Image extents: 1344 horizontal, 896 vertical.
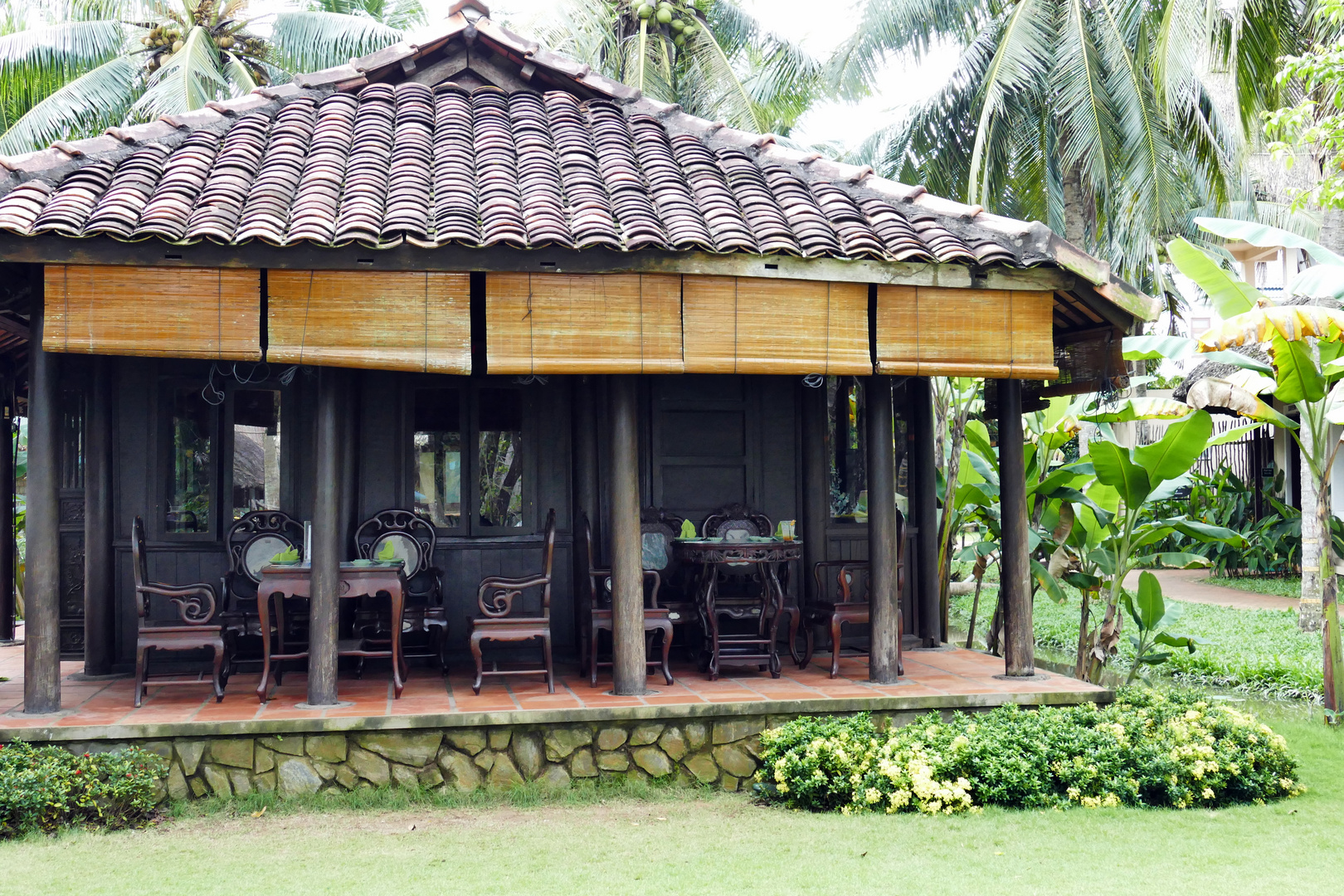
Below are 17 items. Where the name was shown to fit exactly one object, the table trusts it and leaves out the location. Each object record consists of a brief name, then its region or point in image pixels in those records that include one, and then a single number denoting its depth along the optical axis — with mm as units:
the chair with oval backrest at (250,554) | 7480
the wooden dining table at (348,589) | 6566
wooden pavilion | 5945
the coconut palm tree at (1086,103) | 12281
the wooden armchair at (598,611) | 6961
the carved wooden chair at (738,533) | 8258
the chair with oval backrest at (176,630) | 6414
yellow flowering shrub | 5922
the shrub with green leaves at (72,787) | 5328
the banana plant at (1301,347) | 6984
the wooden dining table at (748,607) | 7207
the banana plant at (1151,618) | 7863
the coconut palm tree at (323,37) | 15883
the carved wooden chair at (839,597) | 7426
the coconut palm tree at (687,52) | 16297
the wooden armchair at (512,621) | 6719
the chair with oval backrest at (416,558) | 7691
